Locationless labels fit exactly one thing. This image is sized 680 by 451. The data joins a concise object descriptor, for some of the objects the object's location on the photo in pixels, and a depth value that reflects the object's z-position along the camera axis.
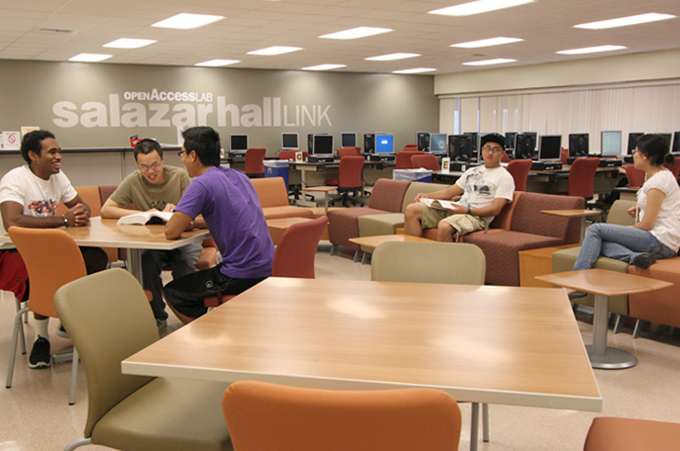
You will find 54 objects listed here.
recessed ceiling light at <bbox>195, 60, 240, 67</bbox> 12.32
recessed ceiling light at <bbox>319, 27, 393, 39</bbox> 8.84
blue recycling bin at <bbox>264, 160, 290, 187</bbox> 10.97
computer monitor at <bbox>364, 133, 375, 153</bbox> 13.25
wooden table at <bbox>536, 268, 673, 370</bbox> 3.18
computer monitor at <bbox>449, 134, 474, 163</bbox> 9.16
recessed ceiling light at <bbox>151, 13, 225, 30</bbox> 7.64
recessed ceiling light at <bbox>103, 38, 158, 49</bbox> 9.46
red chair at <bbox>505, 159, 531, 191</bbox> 7.64
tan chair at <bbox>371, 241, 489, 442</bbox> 2.32
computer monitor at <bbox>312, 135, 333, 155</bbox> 11.67
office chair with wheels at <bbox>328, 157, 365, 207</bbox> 9.82
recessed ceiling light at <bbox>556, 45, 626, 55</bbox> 10.87
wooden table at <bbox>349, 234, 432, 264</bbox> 4.89
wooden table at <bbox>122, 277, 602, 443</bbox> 1.28
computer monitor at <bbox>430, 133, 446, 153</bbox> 12.13
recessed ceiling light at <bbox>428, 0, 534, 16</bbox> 7.06
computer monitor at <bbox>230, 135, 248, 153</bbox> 12.73
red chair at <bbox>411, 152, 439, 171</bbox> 9.36
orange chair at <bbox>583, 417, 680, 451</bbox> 1.48
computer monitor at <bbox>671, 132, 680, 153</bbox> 10.34
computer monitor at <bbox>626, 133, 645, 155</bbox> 10.44
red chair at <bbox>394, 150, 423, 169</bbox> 11.05
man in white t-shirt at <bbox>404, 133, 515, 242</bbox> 4.93
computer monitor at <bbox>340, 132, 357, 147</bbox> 14.33
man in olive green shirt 3.70
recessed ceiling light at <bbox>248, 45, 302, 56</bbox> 10.62
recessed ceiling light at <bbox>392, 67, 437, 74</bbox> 14.38
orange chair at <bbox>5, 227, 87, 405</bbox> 2.71
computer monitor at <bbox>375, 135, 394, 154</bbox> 13.01
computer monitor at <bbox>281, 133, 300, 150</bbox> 13.62
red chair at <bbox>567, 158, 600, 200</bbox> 8.25
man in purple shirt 2.90
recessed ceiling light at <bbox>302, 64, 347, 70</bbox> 13.44
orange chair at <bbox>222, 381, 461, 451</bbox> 1.01
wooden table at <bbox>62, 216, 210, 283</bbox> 2.95
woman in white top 3.74
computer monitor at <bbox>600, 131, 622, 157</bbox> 10.75
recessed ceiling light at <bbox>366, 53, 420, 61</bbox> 11.71
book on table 3.44
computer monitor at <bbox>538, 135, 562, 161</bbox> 9.04
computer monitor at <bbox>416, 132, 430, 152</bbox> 13.14
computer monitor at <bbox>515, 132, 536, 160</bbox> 9.06
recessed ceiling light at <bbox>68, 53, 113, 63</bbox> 11.03
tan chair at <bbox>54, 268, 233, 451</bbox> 1.62
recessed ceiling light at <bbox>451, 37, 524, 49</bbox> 9.91
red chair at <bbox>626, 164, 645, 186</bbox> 7.75
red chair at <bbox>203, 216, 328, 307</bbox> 2.85
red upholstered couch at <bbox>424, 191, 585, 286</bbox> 4.55
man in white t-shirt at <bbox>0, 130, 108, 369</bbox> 3.31
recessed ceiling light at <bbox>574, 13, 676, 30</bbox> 7.91
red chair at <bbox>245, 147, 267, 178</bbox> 11.05
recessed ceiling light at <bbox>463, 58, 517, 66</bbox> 12.81
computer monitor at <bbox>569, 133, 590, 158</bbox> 10.22
